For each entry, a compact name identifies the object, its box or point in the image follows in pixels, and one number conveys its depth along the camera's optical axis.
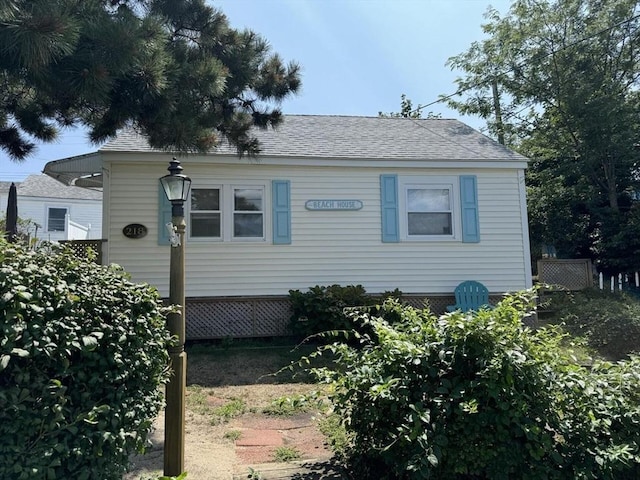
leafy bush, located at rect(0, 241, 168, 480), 2.08
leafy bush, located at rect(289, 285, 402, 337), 8.00
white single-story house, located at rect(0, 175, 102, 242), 21.33
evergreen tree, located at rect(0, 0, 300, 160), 3.96
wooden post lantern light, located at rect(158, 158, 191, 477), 3.18
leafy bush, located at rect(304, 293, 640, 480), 2.71
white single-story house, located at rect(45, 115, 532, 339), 8.41
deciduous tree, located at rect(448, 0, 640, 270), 12.93
